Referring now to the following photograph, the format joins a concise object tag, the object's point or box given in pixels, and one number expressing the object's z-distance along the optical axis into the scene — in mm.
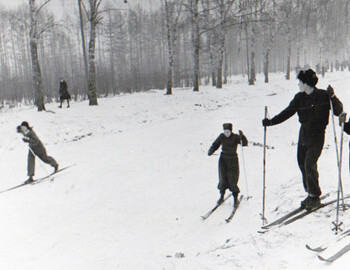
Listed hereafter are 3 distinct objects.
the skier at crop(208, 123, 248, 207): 6316
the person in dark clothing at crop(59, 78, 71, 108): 16578
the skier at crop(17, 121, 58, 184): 8723
